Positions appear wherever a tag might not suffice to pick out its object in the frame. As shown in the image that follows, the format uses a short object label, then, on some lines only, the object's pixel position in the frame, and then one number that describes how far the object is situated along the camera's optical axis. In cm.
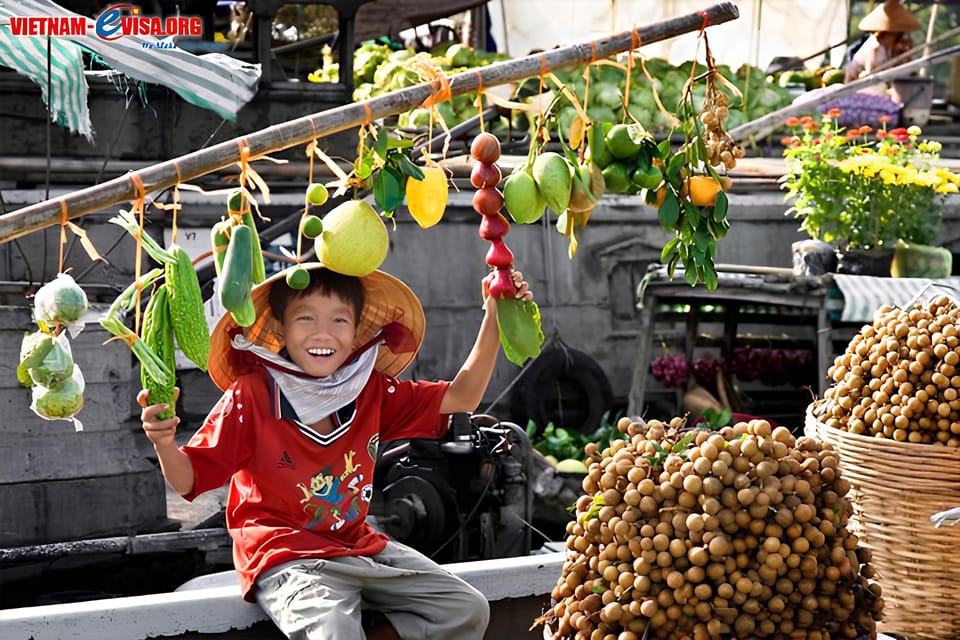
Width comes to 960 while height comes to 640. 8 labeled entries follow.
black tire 820
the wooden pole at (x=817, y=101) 838
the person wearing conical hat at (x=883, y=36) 1189
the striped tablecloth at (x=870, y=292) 672
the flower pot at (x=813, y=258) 709
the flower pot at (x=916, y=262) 712
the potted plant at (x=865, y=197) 707
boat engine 544
